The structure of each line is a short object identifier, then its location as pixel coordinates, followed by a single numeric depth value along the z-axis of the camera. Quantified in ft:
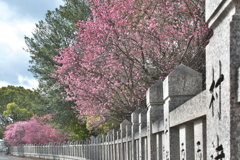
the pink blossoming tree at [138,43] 36.76
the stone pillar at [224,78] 7.14
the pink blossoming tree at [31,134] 141.17
